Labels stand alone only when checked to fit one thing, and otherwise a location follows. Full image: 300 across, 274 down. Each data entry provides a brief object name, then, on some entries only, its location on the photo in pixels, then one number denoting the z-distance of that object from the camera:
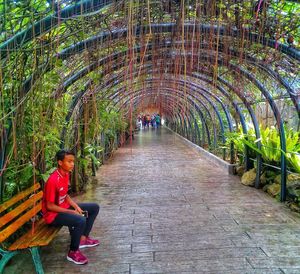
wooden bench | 3.00
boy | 3.46
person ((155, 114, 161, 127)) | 36.29
